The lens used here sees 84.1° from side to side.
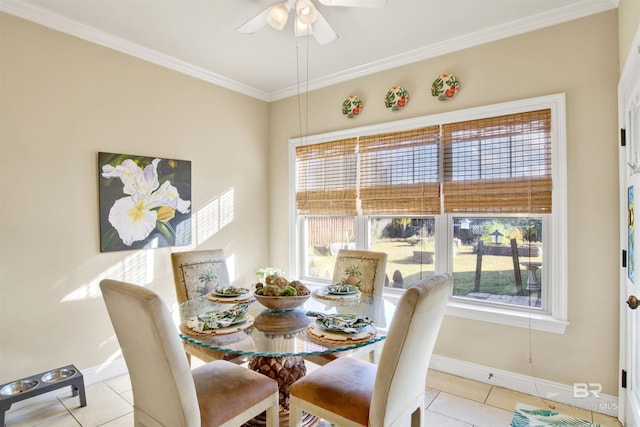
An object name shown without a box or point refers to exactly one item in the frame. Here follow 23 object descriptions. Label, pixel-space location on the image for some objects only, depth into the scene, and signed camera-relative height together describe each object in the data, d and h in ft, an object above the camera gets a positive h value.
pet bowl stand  7.19 -3.71
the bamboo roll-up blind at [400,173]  10.14 +1.17
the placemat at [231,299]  7.56 -1.87
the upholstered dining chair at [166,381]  4.40 -2.34
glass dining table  5.23 -1.96
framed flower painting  9.39 +0.32
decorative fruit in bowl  6.38 -1.53
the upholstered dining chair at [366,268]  8.94 -1.48
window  8.46 +0.25
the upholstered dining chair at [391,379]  4.66 -2.70
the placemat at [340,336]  5.34 -1.92
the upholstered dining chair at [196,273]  8.58 -1.53
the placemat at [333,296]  7.82 -1.89
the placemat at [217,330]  5.56 -1.90
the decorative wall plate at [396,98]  10.57 +3.41
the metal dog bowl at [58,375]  7.91 -3.69
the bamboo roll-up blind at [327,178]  11.89 +1.19
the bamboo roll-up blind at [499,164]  8.48 +1.19
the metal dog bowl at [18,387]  7.45 -3.72
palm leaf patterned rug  7.34 -4.43
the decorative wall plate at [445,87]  9.65 +3.42
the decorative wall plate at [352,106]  11.57 +3.46
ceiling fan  6.79 +4.05
